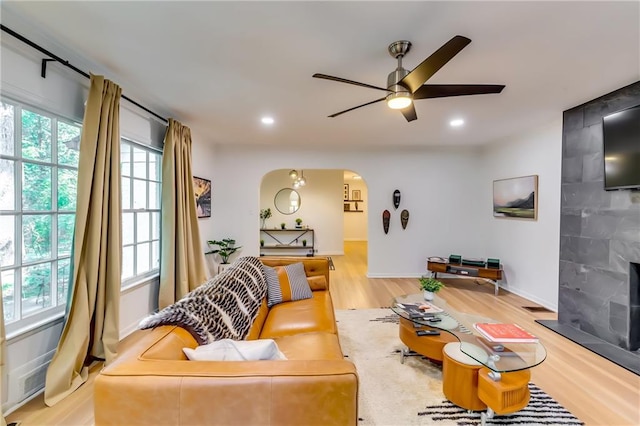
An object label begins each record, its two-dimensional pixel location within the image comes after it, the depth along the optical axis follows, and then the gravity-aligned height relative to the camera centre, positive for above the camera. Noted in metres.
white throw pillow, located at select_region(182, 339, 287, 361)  1.26 -0.64
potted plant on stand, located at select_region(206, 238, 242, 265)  4.98 -0.69
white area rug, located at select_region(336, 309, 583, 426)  1.84 -1.34
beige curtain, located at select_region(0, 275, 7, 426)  1.64 -0.83
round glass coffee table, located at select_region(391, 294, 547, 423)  1.72 -1.03
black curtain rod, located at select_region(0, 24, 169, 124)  1.77 +1.11
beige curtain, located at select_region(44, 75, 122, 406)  2.12 -0.37
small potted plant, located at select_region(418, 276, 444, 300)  2.80 -0.75
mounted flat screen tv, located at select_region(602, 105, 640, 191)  2.58 +0.62
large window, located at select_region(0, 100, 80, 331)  1.91 +0.00
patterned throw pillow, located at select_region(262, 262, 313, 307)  2.85 -0.77
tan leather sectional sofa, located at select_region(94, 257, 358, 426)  0.98 -0.65
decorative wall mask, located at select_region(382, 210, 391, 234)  5.50 -0.14
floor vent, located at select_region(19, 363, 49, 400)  1.95 -1.23
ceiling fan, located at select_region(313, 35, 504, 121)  1.69 +0.93
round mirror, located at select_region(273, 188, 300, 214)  7.99 +0.29
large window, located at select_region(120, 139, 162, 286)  3.11 -0.01
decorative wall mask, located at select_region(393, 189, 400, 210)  5.51 +0.27
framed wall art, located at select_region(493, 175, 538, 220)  4.17 +0.24
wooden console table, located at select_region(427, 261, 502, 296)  4.55 -0.99
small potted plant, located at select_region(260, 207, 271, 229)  7.89 -0.14
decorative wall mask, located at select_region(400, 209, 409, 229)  5.52 -0.12
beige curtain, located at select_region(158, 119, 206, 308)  3.41 -0.12
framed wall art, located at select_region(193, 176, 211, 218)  4.54 +0.26
